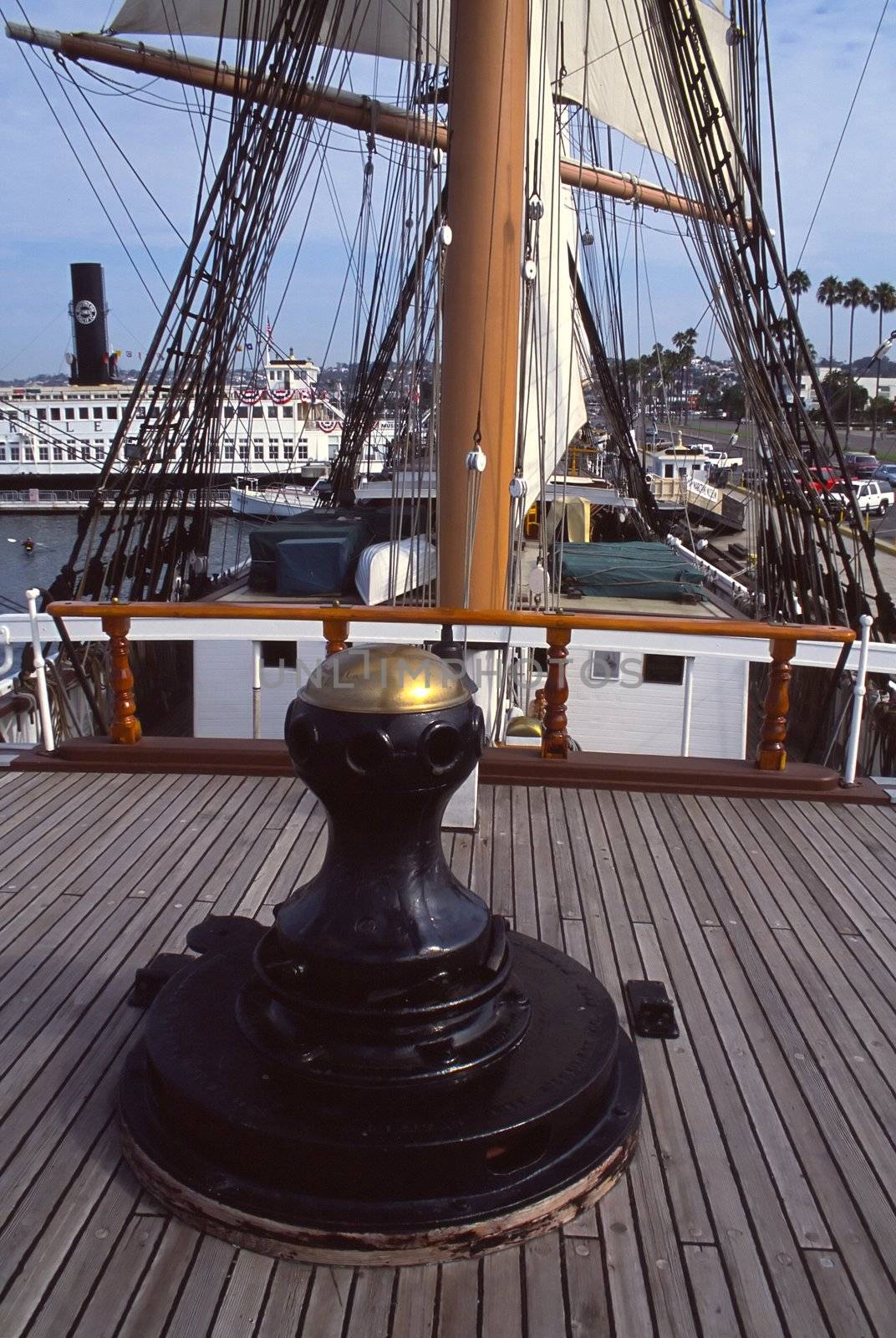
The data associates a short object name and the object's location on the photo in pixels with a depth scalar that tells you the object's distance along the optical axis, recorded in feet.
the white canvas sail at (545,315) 27.25
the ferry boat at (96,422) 179.63
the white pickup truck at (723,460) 181.04
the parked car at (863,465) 156.87
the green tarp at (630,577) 39.83
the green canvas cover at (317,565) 38.70
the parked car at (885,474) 161.46
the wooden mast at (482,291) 21.33
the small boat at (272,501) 114.83
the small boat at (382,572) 35.01
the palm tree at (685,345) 263.62
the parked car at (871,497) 130.93
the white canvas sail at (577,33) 64.90
